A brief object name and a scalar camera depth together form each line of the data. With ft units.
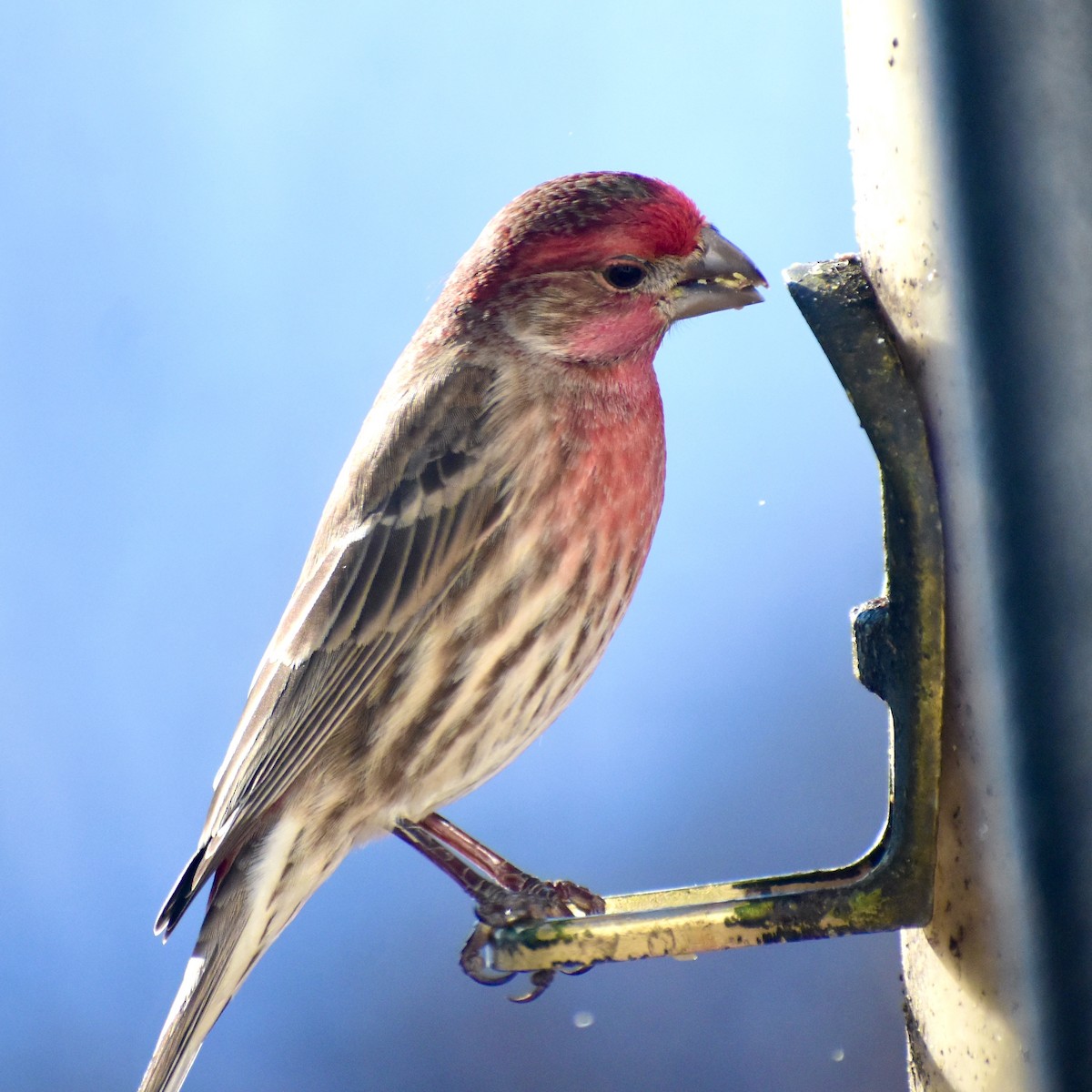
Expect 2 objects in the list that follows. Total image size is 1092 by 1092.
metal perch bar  13.23
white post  12.82
